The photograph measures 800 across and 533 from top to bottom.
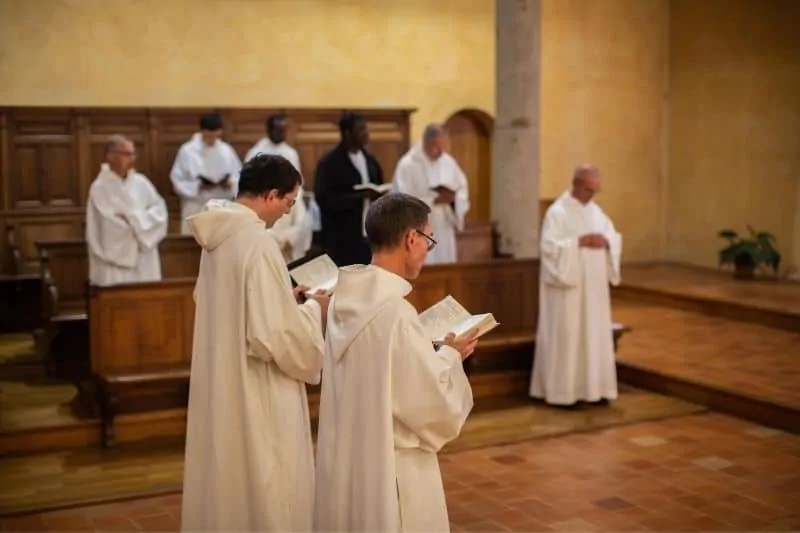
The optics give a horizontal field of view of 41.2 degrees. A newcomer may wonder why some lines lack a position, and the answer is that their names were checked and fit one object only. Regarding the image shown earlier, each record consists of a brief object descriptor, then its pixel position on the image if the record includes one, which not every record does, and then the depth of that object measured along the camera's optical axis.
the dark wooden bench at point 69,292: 8.34
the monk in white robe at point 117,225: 8.48
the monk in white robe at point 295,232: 8.49
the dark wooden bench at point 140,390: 6.80
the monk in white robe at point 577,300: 7.82
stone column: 8.71
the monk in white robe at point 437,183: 9.40
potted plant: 12.47
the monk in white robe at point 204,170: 10.80
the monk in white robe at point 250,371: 3.77
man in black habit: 8.12
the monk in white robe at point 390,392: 3.16
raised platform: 10.41
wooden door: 14.10
